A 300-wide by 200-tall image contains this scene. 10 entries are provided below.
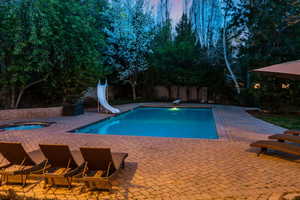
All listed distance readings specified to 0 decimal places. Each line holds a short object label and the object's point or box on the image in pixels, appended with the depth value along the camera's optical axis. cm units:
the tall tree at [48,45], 924
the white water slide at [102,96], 1198
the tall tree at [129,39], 1590
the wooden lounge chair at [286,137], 470
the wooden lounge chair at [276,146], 431
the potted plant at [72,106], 1077
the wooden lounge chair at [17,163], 331
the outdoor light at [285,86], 1117
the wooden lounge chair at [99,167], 307
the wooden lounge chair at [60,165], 316
